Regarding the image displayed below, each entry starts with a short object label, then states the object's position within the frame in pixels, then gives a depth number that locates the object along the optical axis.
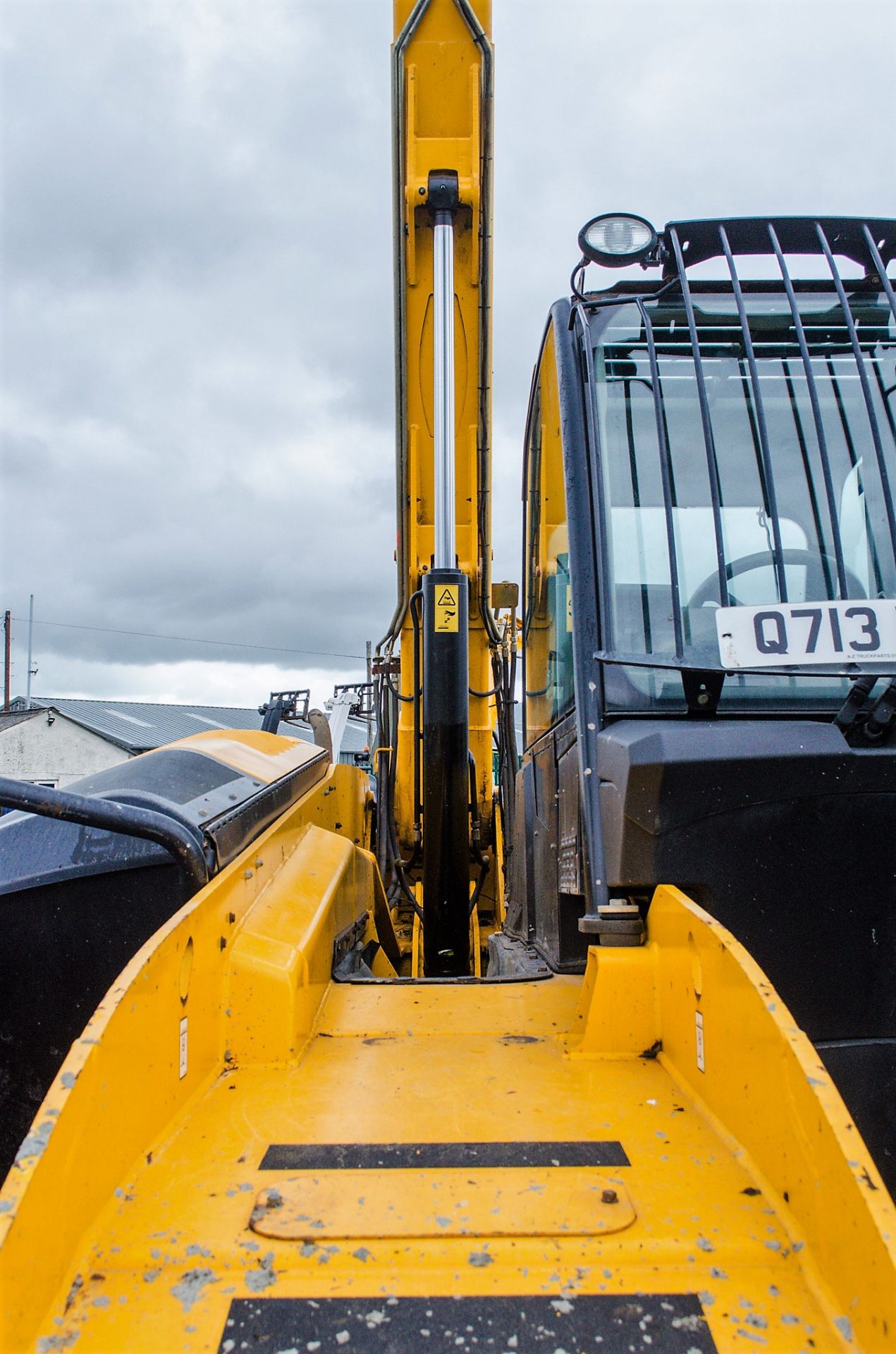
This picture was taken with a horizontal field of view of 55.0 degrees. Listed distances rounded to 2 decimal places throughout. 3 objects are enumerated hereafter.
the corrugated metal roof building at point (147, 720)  29.20
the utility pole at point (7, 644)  37.41
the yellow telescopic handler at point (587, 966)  1.12
